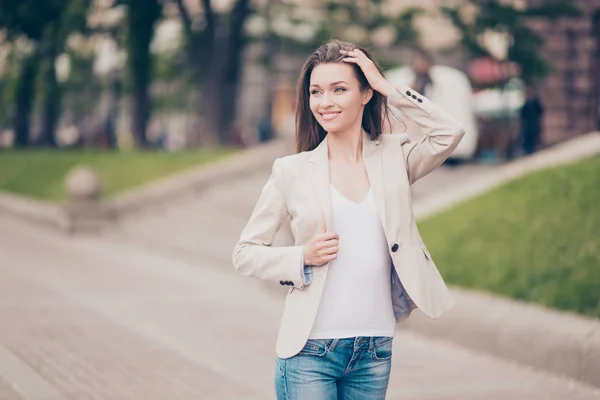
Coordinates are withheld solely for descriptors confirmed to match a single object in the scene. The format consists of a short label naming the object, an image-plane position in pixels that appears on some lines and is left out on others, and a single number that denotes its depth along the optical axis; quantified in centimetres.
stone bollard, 2000
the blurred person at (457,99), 2211
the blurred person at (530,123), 2256
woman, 370
